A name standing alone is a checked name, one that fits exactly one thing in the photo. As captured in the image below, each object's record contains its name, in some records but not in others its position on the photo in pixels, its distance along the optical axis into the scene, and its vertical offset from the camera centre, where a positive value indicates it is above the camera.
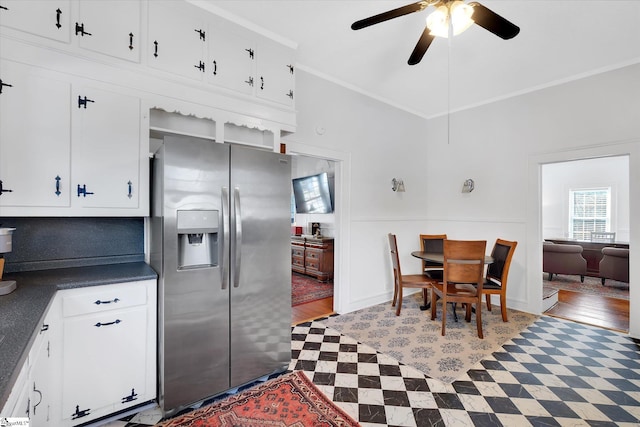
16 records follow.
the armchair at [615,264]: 4.77 -0.87
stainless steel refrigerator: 1.85 -0.37
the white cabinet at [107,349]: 1.64 -0.83
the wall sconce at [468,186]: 4.34 +0.41
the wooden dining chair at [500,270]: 3.30 -0.71
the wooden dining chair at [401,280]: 3.50 -0.83
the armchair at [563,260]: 5.25 -0.87
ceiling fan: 1.80 +1.27
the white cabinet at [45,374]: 1.21 -0.79
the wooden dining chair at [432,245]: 4.27 -0.47
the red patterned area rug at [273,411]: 1.82 -1.32
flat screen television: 5.48 +0.39
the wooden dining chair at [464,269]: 2.96 -0.59
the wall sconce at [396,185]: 4.34 +0.42
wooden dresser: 5.28 -0.84
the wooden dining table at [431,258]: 3.27 -0.53
